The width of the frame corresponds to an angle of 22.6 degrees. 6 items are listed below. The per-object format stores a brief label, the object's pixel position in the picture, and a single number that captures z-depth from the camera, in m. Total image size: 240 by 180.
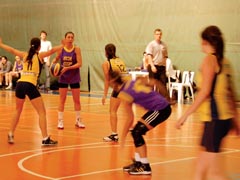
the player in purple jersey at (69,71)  12.53
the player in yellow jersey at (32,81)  10.45
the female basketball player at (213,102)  5.71
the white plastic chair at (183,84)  19.34
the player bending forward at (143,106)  7.98
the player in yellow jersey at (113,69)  10.87
